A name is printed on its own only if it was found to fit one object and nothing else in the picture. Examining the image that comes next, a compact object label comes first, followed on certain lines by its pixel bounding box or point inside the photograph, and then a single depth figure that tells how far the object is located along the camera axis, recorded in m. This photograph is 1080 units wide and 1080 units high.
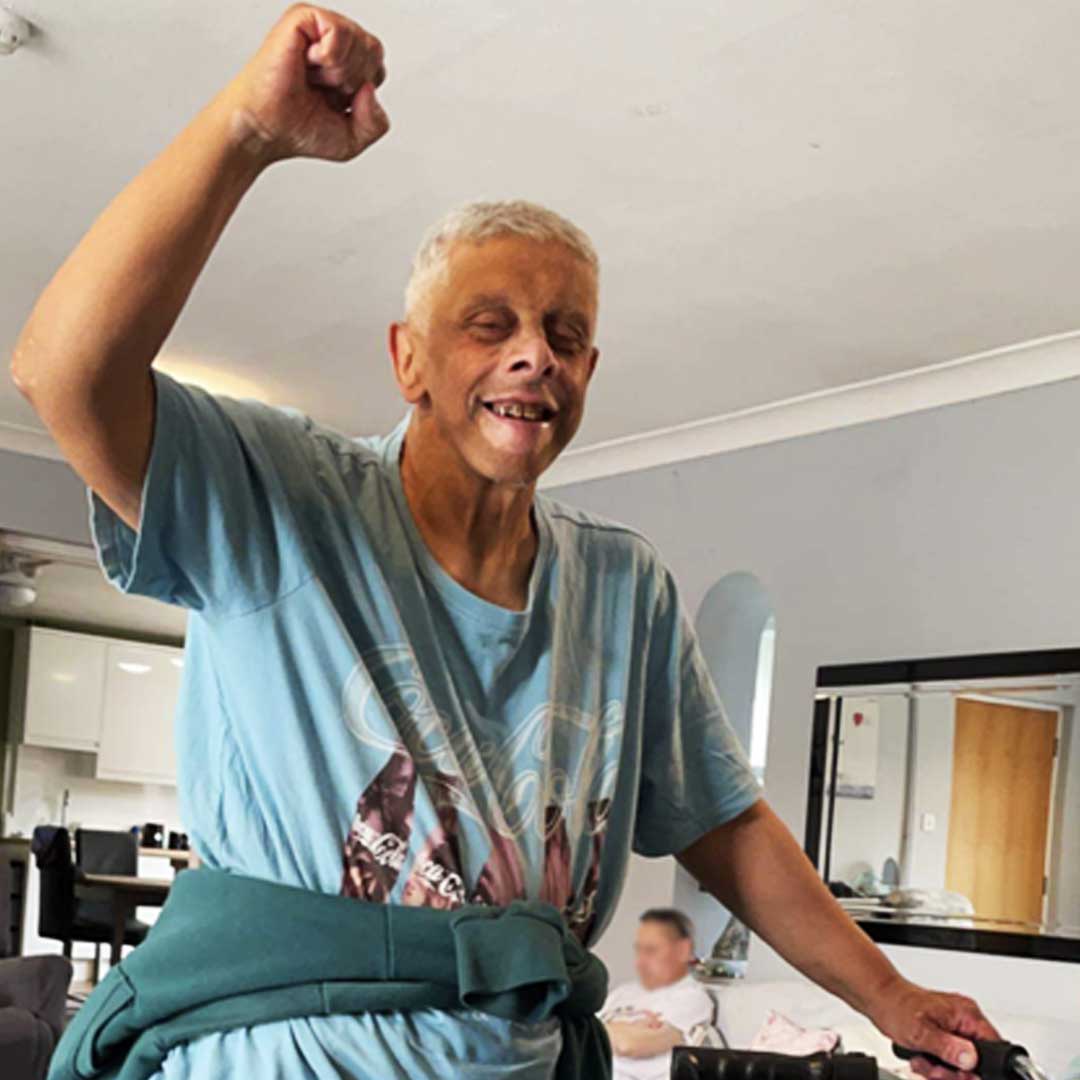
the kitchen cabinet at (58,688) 11.85
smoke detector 3.33
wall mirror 4.75
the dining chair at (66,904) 9.07
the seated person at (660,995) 5.01
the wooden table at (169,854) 10.54
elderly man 0.87
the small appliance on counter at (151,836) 11.25
